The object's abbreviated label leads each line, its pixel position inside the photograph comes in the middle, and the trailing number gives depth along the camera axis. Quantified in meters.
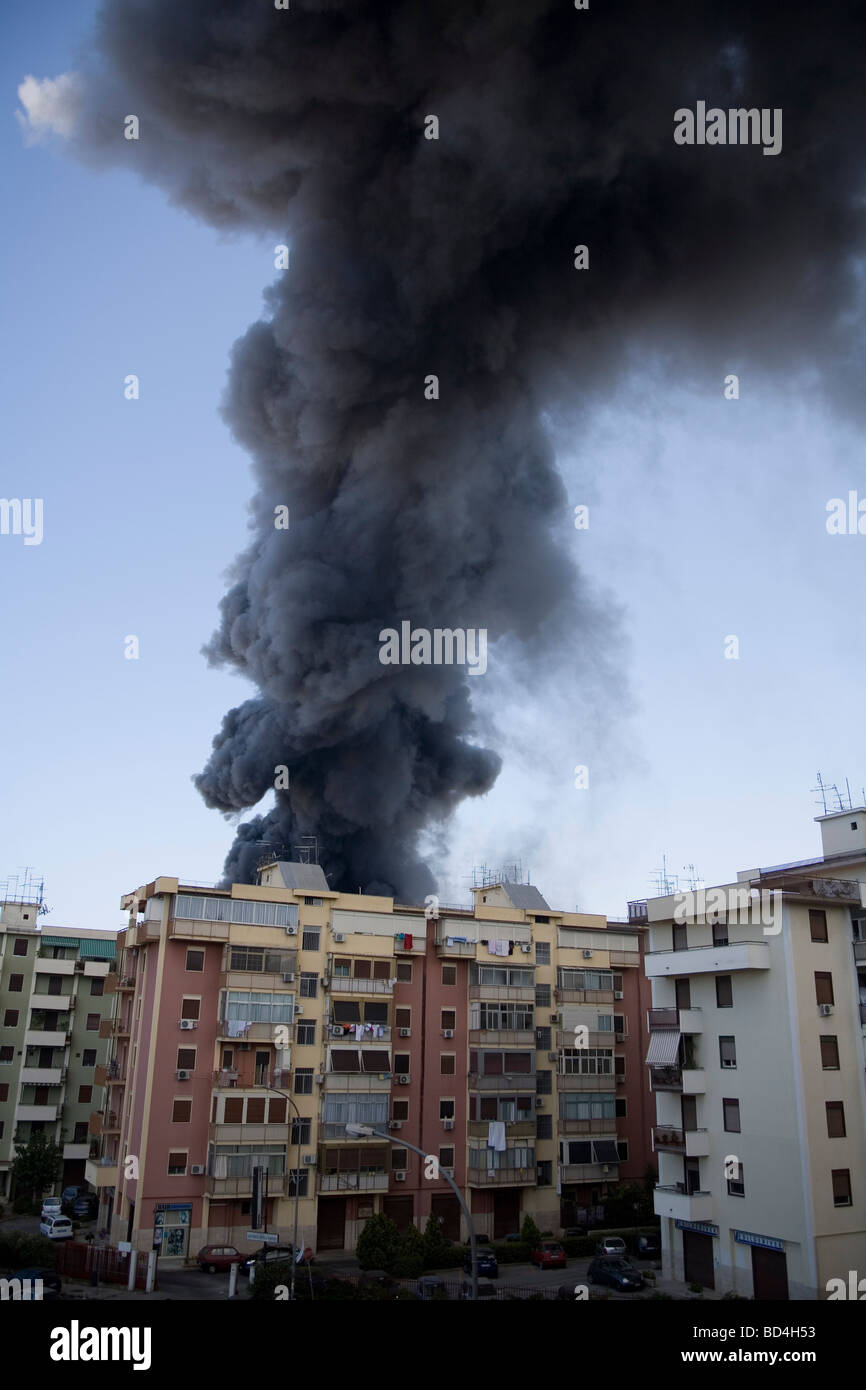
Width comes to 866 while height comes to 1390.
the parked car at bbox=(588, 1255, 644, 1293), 39.66
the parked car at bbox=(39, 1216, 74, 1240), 49.19
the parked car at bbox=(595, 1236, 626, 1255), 45.78
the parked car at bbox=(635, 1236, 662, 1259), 47.38
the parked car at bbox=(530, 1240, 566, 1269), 45.50
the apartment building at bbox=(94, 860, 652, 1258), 45.66
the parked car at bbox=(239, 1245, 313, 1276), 41.72
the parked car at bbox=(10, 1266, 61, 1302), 36.31
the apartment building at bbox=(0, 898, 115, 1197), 67.00
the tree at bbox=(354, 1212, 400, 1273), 42.69
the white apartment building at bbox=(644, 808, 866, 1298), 36.19
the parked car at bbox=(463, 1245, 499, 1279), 42.97
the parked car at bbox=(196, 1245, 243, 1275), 42.88
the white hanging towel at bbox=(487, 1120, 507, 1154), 51.00
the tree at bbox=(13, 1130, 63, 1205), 58.56
